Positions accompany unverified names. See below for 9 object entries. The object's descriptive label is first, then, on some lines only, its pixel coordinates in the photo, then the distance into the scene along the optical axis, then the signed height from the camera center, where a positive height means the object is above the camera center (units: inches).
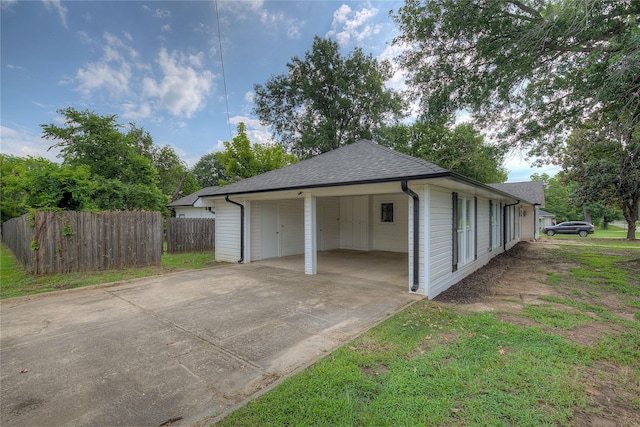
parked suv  1013.8 -63.1
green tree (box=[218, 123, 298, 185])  751.7 +150.3
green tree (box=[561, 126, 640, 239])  420.2 +80.7
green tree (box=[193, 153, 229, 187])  1635.1 +240.9
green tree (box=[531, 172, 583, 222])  1572.3 +43.6
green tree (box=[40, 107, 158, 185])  436.8 +107.5
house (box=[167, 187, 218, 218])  846.5 +12.9
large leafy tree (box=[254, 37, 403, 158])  860.6 +368.7
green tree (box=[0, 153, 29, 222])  675.6 +37.1
